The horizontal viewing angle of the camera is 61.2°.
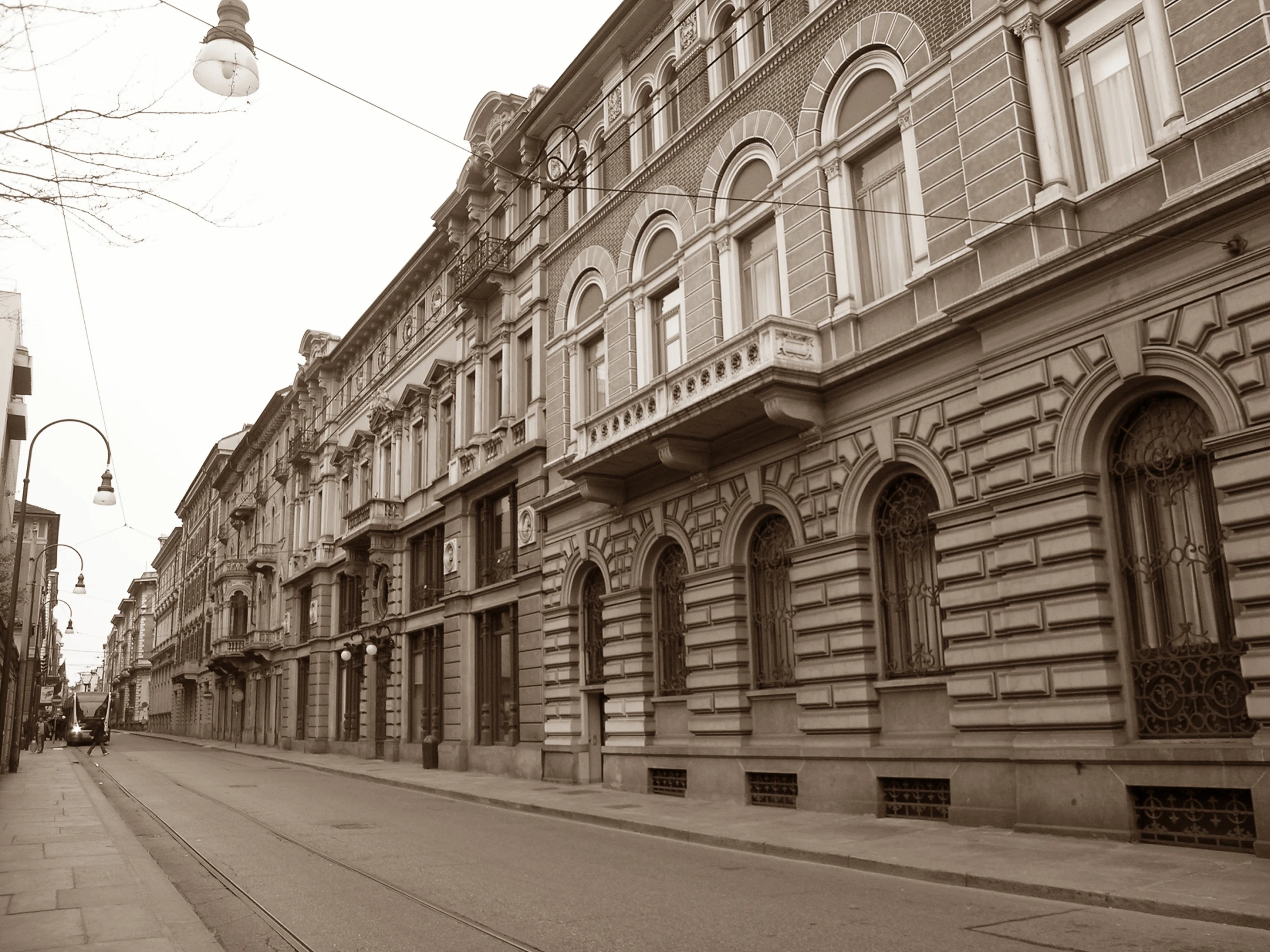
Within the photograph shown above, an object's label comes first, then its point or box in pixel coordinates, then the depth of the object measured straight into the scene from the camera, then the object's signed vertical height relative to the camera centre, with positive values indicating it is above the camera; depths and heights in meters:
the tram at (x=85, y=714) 58.35 +0.41
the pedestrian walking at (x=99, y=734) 49.25 -0.62
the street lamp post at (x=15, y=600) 23.86 +2.97
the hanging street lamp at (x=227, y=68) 8.75 +5.18
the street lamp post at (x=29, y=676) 35.06 +1.74
